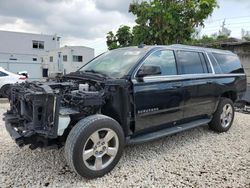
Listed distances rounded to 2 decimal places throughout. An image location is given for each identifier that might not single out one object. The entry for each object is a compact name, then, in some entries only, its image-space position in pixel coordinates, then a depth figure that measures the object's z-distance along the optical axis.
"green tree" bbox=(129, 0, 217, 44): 8.45
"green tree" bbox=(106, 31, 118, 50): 11.75
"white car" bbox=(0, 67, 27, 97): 7.27
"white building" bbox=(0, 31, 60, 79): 25.00
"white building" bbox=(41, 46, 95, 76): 22.74
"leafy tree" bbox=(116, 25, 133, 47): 11.35
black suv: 2.42
